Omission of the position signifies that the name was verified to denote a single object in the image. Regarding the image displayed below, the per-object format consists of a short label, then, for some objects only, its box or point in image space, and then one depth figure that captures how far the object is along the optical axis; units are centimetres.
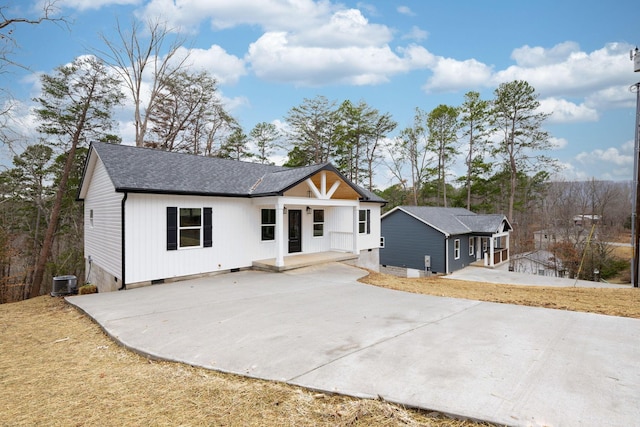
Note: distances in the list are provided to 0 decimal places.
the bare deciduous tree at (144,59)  1966
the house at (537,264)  2630
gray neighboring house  2180
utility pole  1328
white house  924
